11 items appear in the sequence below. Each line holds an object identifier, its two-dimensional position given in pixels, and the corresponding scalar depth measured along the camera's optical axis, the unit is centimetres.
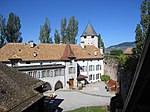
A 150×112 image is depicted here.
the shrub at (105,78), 2903
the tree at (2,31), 3068
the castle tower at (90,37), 3425
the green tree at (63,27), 3518
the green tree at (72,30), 3455
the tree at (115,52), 4275
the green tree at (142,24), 1823
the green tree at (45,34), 3354
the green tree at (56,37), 3549
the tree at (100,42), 3907
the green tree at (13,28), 3145
